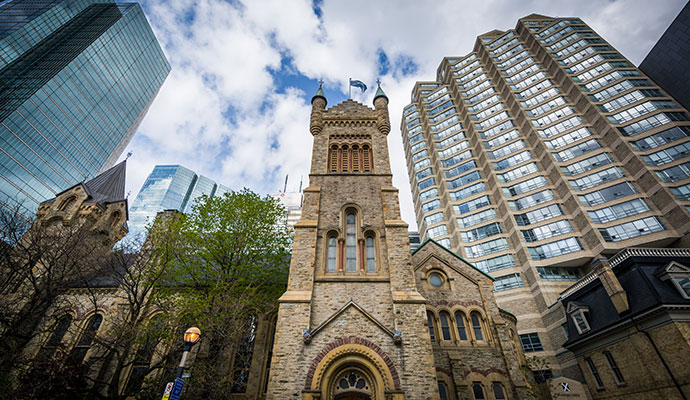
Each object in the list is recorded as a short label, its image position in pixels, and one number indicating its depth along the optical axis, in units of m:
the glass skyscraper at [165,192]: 116.56
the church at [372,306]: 11.77
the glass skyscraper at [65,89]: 51.31
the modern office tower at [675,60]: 39.41
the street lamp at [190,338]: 8.53
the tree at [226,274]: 14.37
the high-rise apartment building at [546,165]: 34.62
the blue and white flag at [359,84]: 26.61
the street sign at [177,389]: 8.02
